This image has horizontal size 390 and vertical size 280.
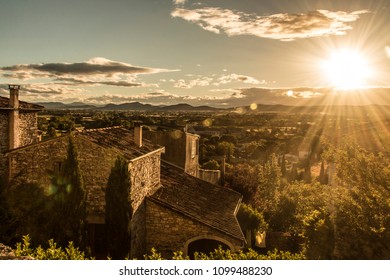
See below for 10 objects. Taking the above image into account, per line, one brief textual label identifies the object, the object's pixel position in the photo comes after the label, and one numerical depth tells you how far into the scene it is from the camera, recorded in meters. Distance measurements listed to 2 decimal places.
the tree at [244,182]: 27.44
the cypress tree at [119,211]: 12.34
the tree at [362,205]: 10.59
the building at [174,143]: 22.59
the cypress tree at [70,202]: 11.70
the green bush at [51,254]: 8.01
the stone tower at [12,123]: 15.11
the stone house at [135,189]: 12.99
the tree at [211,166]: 33.39
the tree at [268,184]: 27.80
